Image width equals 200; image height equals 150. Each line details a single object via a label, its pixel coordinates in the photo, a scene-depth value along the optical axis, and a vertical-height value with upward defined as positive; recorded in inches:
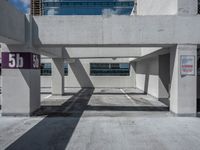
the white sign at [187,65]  271.8 +12.8
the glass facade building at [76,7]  1424.8 +610.2
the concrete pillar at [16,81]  272.5 -18.9
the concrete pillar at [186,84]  271.4 -21.1
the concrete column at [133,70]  720.3 +5.1
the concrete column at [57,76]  517.4 -17.8
